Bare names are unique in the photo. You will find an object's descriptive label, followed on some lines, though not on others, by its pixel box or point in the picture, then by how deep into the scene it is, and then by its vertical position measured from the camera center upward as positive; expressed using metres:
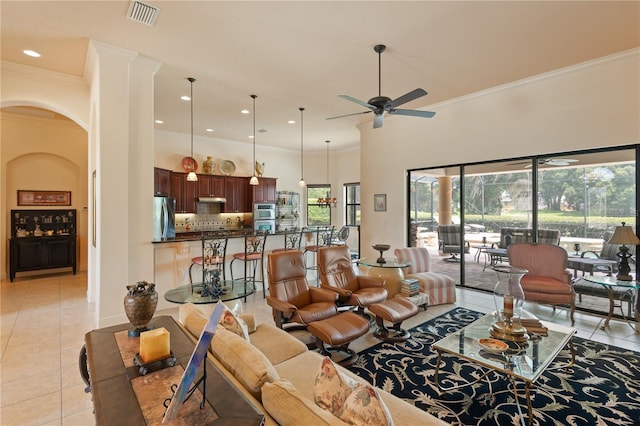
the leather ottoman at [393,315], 3.31 -1.17
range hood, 8.09 +0.31
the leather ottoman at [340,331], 2.69 -1.12
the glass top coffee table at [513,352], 2.08 -1.10
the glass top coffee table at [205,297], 3.01 -0.89
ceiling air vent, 3.03 +2.07
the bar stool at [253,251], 5.21 -0.72
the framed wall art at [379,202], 6.80 +0.19
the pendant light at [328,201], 10.11 +0.33
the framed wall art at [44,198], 6.57 +0.29
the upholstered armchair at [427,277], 4.68 -1.06
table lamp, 3.74 -0.39
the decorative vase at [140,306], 1.79 -0.58
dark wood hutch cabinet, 6.23 -0.64
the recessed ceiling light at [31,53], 3.84 +2.05
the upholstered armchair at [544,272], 4.00 -0.91
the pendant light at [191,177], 5.74 +0.65
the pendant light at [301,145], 6.67 +2.14
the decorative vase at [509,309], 2.45 -0.85
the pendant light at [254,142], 5.67 +2.08
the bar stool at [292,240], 5.84 -0.58
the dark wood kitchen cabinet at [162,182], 6.69 +0.68
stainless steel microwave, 9.04 -0.01
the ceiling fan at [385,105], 3.52 +1.33
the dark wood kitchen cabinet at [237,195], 8.65 +0.47
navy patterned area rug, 2.22 -1.51
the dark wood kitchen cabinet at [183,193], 7.63 +0.47
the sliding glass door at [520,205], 4.33 +0.11
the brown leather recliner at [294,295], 3.07 -0.96
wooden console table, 1.10 -0.77
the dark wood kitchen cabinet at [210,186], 8.10 +0.69
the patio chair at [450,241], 5.91 -0.61
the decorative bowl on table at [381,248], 4.53 -0.57
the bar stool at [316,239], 6.28 -0.62
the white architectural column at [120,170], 3.73 +0.53
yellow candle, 1.49 -0.69
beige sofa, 1.16 -0.80
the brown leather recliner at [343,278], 3.79 -0.91
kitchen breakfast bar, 4.46 -0.76
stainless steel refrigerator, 5.39 -0.13
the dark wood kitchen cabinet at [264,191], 9.03 +0.61
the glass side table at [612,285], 3.66 -0.91
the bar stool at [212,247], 4.72 -0.60
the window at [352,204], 10.45 +0.24
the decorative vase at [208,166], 8.23 +1.23
